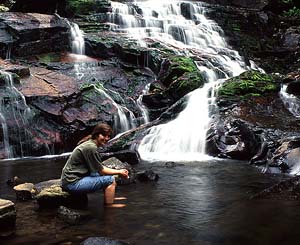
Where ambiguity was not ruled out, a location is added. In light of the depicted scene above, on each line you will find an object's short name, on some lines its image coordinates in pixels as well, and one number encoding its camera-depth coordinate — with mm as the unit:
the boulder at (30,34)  19609
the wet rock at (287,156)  10734
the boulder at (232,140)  12594
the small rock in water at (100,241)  5590
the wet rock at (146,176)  10062
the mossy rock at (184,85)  17484
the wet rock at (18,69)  16891
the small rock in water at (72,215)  6973
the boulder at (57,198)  7645
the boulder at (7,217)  6609
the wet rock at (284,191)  7958
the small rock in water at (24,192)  8469
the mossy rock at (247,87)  16250
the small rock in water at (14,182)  9997
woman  7391
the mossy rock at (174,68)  18406
